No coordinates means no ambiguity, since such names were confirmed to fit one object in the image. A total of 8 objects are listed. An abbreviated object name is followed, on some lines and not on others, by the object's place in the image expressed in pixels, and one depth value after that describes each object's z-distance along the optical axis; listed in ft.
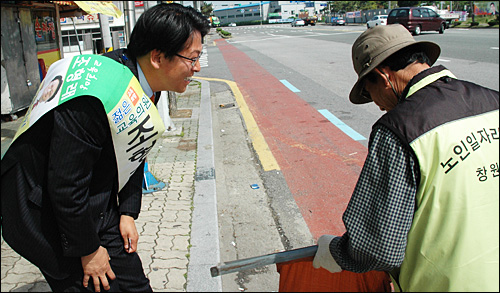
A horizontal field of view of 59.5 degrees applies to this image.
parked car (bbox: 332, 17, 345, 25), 184.34
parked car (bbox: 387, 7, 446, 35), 86.43
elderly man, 4.42
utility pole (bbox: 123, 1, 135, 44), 26.33
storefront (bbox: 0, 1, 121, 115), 27.35
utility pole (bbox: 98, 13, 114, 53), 27.63
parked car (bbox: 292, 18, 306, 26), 202.67
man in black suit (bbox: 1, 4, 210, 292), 5.21
